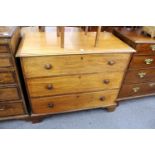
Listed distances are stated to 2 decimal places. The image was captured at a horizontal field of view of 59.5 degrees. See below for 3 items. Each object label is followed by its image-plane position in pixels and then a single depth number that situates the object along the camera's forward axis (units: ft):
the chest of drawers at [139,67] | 4.09
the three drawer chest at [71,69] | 3.38
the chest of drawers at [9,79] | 2.99
